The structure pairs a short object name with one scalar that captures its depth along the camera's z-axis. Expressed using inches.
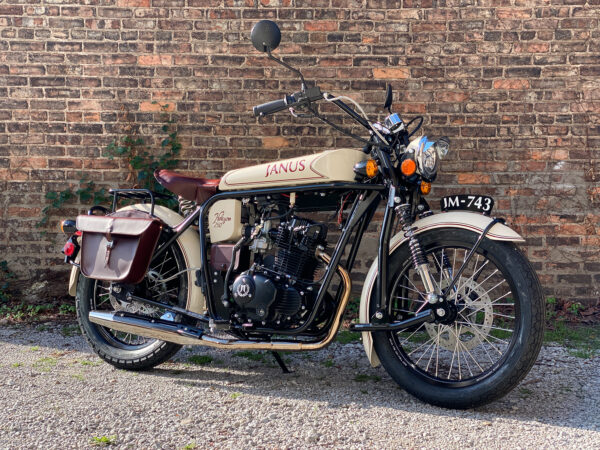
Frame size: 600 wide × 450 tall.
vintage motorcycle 110.0
